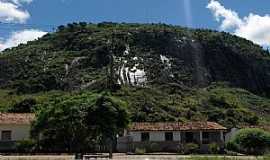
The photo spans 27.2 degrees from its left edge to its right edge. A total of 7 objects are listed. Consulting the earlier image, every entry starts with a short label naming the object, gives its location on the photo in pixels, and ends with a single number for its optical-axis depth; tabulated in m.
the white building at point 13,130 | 57.72
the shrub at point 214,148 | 58.37
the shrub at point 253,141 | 49.97
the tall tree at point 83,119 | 36.94
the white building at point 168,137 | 60.69
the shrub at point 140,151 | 56.66
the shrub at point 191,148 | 58.05
